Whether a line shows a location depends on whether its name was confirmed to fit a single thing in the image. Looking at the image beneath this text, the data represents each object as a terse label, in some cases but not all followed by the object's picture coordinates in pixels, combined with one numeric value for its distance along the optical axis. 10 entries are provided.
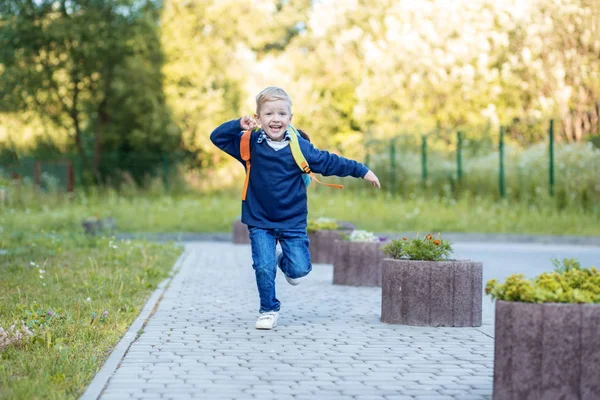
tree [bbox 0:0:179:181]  37.28
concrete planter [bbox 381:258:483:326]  8.37
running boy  8.19
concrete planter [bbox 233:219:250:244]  20.55
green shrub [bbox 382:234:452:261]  8.61
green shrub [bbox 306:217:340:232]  15.29
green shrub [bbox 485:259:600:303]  5.32
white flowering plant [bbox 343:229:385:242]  11.86
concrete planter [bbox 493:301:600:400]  5.16
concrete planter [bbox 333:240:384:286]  11.69
